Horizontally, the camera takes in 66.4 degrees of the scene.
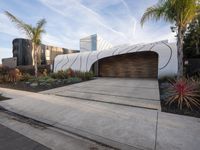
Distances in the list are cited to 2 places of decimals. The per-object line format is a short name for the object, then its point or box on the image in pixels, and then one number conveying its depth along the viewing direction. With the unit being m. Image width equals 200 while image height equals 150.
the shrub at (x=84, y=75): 14.60
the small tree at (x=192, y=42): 18.08
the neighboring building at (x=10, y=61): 28.48
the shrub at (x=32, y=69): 19.84
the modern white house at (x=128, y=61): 13.63
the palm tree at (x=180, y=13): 7.51
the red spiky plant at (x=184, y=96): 5.31
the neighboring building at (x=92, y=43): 34.91
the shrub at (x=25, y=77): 14.01
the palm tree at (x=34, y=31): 14.27
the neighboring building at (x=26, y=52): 28.03
